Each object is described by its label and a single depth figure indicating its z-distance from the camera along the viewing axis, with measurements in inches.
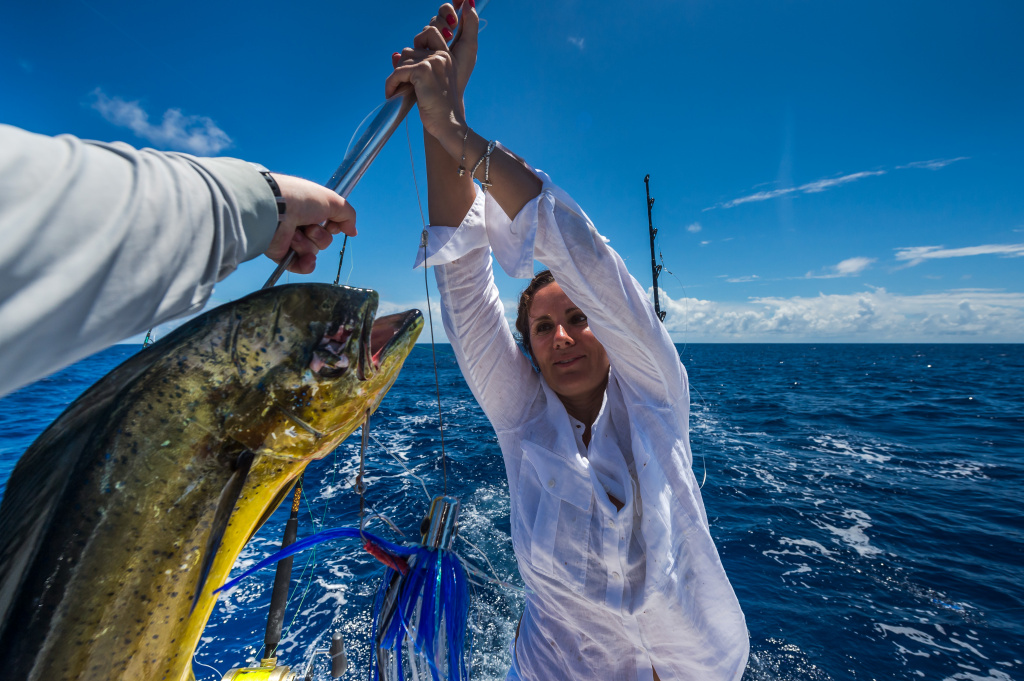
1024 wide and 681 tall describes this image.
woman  22.8
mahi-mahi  13.3
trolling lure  24.2
